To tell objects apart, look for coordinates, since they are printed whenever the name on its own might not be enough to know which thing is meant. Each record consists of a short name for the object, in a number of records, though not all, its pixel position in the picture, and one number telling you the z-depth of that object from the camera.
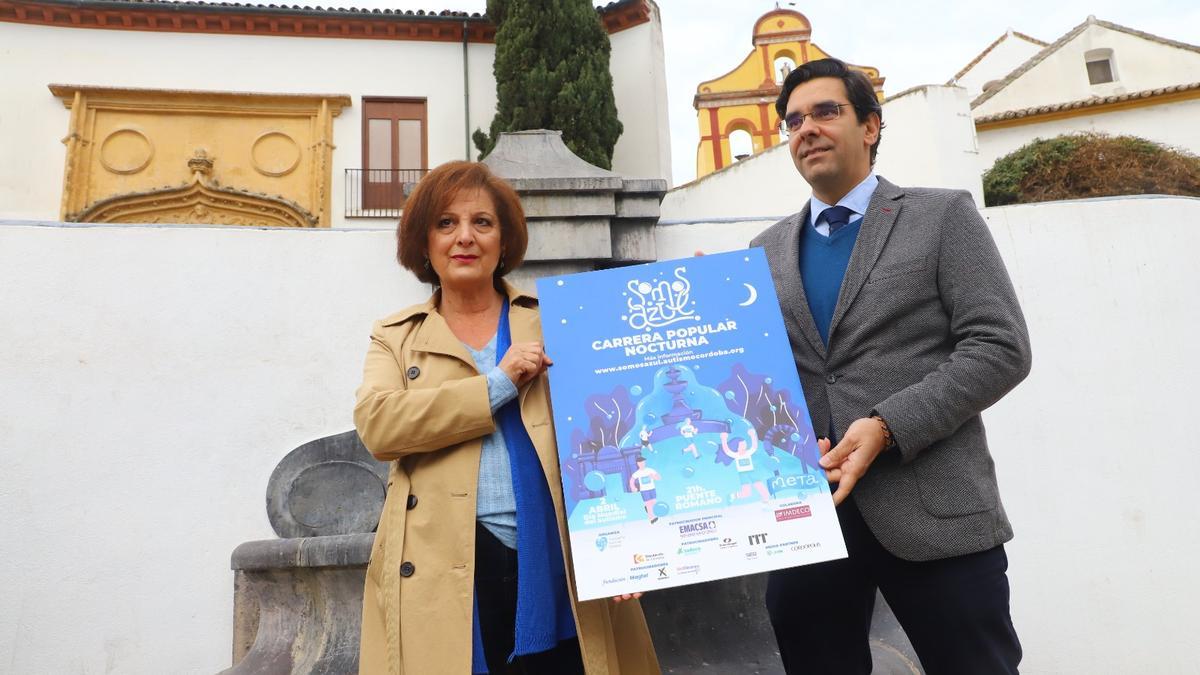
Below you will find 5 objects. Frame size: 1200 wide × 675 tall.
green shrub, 9.12
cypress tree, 11.69
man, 1.45
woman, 1.46
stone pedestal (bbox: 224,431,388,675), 2.36
